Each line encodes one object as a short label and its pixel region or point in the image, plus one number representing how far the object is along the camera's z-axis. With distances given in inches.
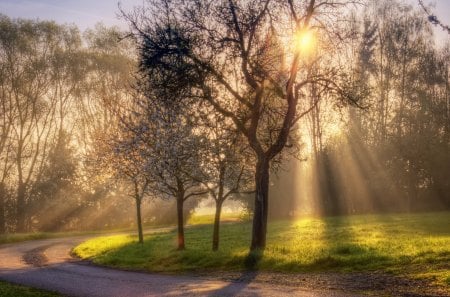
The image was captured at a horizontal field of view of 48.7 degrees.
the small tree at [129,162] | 1131.3
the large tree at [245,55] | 810.8
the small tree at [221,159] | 1015.0
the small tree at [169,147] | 1036.5
